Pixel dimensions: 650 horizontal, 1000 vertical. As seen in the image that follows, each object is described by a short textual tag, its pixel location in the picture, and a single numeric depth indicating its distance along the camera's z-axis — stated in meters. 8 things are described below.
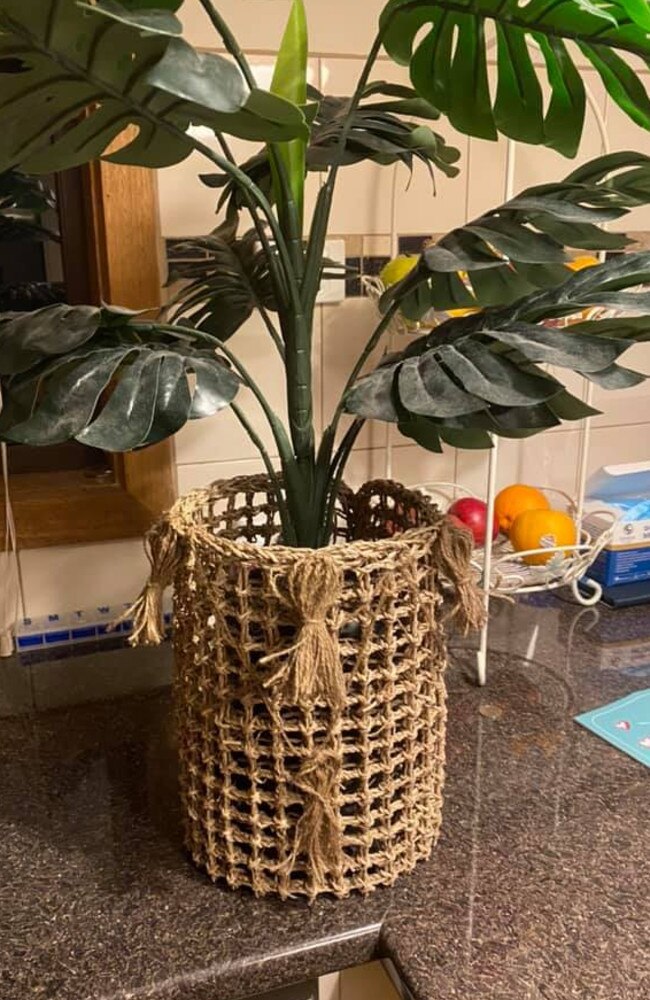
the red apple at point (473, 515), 1.20
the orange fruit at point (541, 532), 1.18
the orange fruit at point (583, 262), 1.12
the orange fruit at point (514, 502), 1.26
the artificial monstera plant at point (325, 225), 0.52
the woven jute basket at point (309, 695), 0.67
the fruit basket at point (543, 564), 1.12
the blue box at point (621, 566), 1.31
